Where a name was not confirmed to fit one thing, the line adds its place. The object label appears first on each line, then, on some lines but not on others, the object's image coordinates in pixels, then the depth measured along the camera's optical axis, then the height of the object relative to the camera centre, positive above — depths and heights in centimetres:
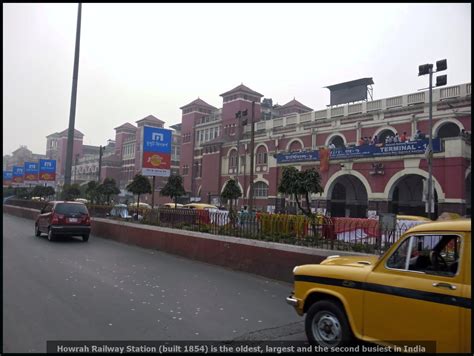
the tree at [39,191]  4412 +47
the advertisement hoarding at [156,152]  1752 +216
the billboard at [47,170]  4141 +265
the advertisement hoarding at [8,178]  5341 +220
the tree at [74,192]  3509 +42
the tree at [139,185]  2177 +78
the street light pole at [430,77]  2311 +781
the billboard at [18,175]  4883 +240
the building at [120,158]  8531 +963
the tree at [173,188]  2295 +76
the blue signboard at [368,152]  3325 +528
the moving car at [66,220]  1625 -98
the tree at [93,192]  2977 +38
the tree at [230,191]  2330 +72
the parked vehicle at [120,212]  1796 -64
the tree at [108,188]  2752 +69
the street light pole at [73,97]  1825 +455
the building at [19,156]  7444 +775
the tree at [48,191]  4381 +50
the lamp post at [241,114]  3564 +821
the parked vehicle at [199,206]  2756 -31
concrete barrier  898 -129
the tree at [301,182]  1216 +72
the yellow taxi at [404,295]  387 -93
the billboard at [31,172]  4328 +249
